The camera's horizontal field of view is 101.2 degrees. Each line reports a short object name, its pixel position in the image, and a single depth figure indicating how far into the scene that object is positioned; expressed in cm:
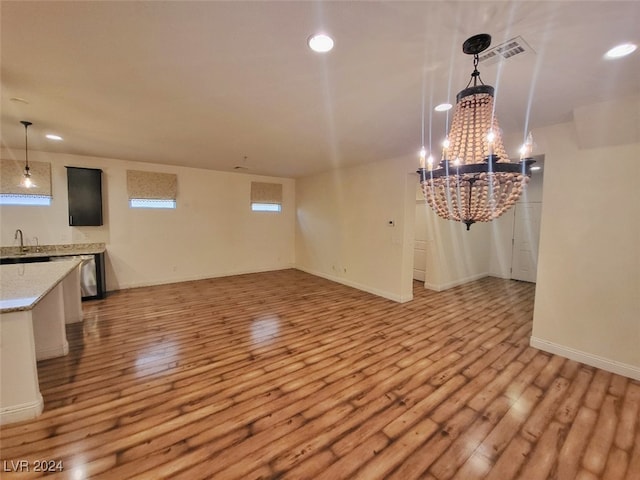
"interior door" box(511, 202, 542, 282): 616
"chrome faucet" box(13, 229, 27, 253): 447
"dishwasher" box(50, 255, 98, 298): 452
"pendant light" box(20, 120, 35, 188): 315
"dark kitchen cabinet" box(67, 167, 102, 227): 476
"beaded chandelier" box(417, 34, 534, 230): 155
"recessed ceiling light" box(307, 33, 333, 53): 156
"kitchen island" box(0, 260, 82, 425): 186
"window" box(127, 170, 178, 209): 529
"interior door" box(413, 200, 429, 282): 579
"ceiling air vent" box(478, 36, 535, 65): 159
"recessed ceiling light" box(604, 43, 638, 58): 163
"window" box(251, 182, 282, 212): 677
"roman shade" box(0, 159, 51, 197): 433
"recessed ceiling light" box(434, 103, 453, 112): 247
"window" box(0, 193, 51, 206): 441
